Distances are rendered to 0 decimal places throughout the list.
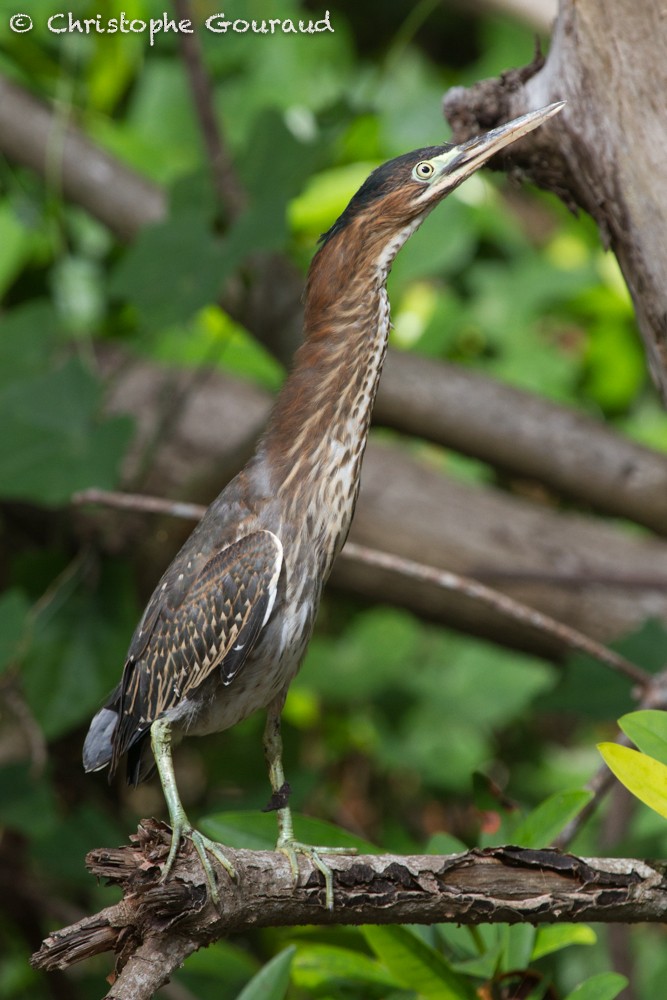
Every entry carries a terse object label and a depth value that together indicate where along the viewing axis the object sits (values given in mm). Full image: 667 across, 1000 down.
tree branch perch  8638
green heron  8723
